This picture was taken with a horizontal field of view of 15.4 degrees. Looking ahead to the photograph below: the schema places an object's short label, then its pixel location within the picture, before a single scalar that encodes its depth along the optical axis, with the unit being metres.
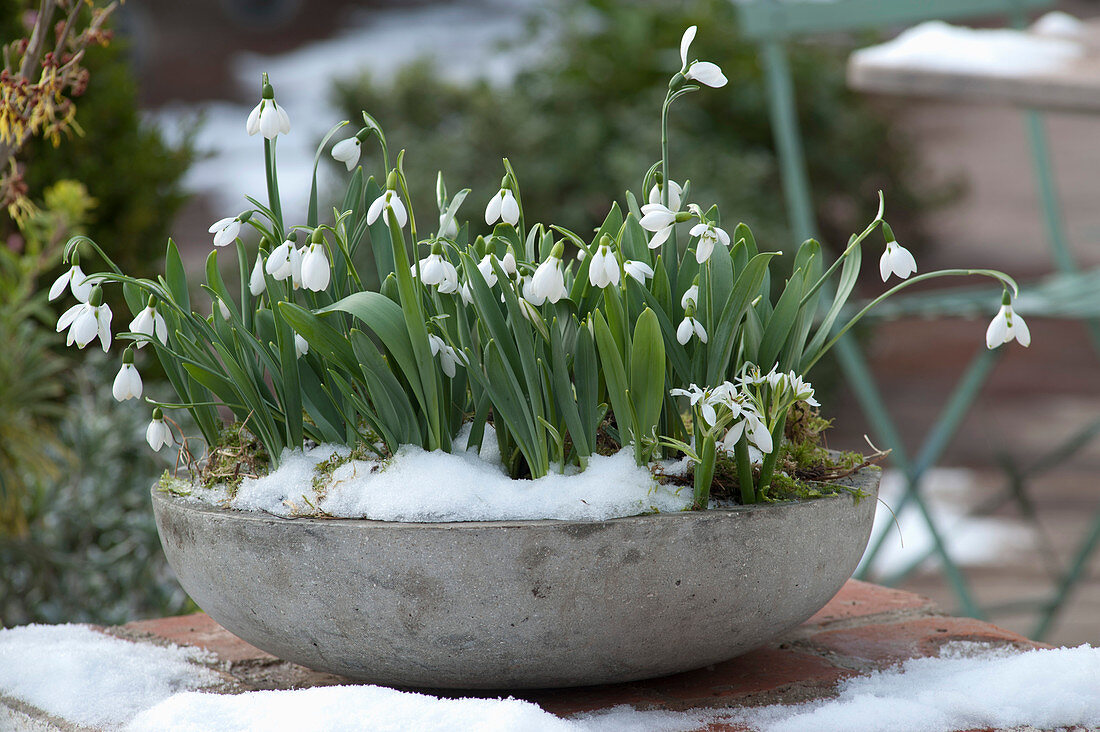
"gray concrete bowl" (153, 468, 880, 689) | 2.31
